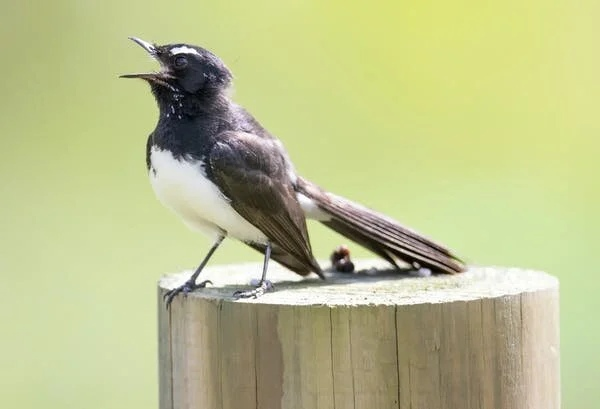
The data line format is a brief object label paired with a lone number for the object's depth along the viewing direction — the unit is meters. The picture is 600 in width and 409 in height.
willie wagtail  6.72
